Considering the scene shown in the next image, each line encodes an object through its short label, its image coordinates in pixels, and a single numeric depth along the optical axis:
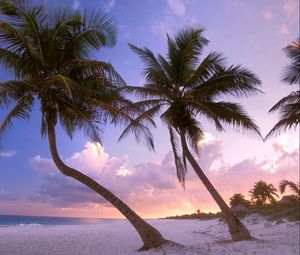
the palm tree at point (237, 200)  40.79
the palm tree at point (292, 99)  13.06
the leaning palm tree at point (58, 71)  9.77
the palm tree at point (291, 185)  24.45
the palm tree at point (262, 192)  38.22
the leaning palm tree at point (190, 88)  12.74
